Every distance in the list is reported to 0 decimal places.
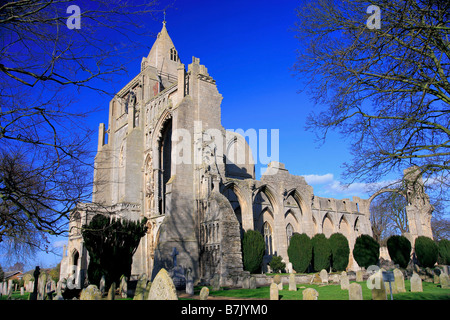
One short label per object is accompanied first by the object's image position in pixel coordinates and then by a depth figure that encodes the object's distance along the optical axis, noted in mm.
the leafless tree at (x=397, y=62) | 6966
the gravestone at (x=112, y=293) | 11342
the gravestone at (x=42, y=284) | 16828
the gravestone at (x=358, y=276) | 17253
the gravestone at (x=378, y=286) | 8859
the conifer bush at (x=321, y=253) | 23909
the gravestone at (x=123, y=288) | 14430
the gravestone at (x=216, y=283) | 15625
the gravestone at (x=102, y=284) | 14686
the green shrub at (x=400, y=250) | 23562
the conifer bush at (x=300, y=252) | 23000
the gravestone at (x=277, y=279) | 17614
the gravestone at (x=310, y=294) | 9291
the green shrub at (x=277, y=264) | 23609
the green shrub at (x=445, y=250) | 25156
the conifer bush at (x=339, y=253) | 24406
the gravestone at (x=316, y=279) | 18497
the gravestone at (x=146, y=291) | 9118
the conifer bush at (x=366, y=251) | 23672
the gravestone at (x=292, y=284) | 14290
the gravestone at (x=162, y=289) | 6789
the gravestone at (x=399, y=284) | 12484
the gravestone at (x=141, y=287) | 8719
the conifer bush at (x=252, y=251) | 20391
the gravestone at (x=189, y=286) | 14992
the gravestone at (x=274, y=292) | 10687
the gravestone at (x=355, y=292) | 9312
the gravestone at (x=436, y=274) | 16808
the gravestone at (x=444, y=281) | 14077
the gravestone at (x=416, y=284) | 12570
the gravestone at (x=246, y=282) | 16281
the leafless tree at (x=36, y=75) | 5098
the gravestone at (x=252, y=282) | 16048
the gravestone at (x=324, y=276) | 17938
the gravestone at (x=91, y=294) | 9609
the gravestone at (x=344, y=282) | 13828
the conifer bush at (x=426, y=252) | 23672
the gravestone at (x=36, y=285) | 15880
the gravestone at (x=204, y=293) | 11279
